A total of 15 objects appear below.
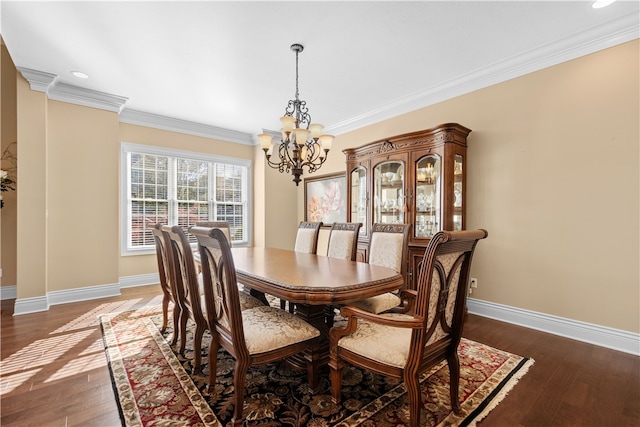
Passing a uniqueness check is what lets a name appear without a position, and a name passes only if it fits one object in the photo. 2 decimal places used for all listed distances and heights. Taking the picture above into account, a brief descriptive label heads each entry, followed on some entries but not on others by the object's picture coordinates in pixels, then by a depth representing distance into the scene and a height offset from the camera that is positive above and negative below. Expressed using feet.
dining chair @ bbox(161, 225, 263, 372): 6.49 -1.75
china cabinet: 10.70 +1.25
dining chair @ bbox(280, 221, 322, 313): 10.96 -0.91
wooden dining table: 5.45 -1.36
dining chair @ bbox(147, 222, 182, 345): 8.30 -1.97
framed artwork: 16.67 +0.99
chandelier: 8.54 +2.23
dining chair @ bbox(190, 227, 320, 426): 5.07 -2.21
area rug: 5.36 -3.71
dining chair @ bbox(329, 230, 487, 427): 4.48 -2.12
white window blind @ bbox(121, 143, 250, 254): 15.26 +1.31
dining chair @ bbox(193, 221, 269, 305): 9.75 -0.74
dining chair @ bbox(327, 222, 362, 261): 9.75 -0.89
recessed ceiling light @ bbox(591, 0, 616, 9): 7.26 +5.26
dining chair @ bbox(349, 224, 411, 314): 7.91 -1.09
